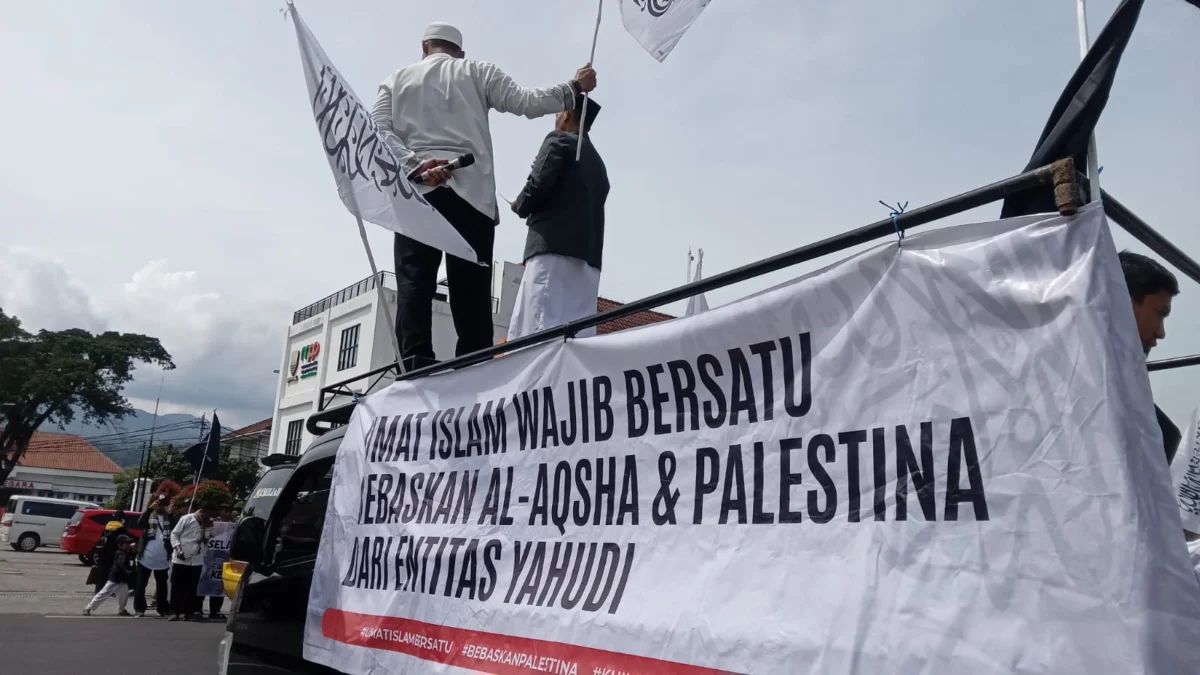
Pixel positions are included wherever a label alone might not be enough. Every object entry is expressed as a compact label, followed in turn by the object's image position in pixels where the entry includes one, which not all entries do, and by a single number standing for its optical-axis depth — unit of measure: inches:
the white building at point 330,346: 1203.9
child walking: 444.8
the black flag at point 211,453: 544.7
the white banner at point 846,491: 55.9
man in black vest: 163.3
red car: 855.1
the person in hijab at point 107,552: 450.3
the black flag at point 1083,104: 63.2
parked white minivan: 1024.9
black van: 139.3
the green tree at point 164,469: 1434.5
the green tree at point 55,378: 1771.7
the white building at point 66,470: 2647.6
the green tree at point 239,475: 1396.4
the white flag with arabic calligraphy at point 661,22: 135.0
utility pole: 1418.6
